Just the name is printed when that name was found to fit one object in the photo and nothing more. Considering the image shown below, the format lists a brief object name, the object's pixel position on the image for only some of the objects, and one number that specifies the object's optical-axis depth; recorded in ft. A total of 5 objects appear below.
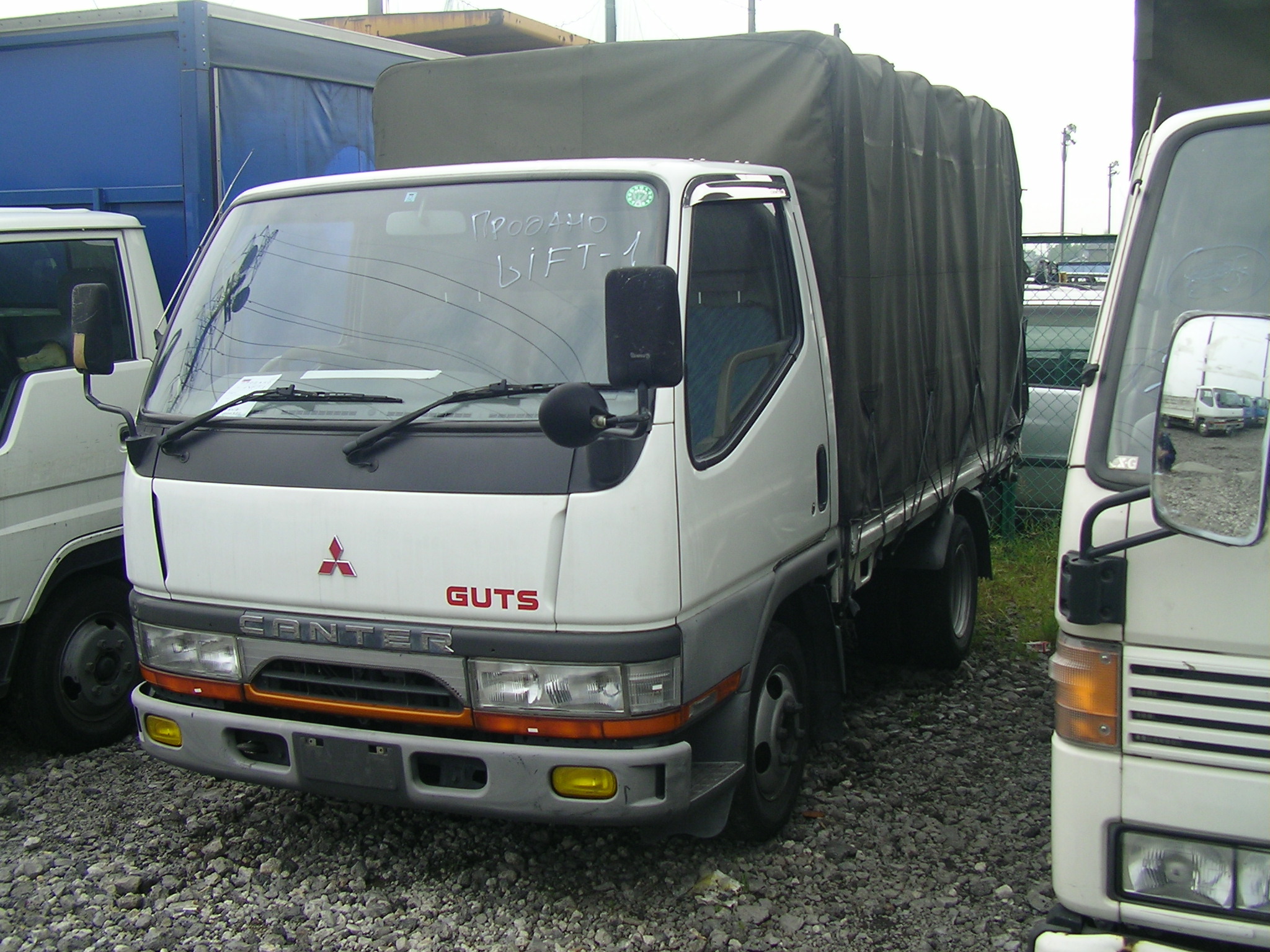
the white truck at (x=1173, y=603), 7.20
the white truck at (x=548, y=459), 10.61
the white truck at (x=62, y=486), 15.64
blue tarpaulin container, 18.44
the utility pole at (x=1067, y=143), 142.51
